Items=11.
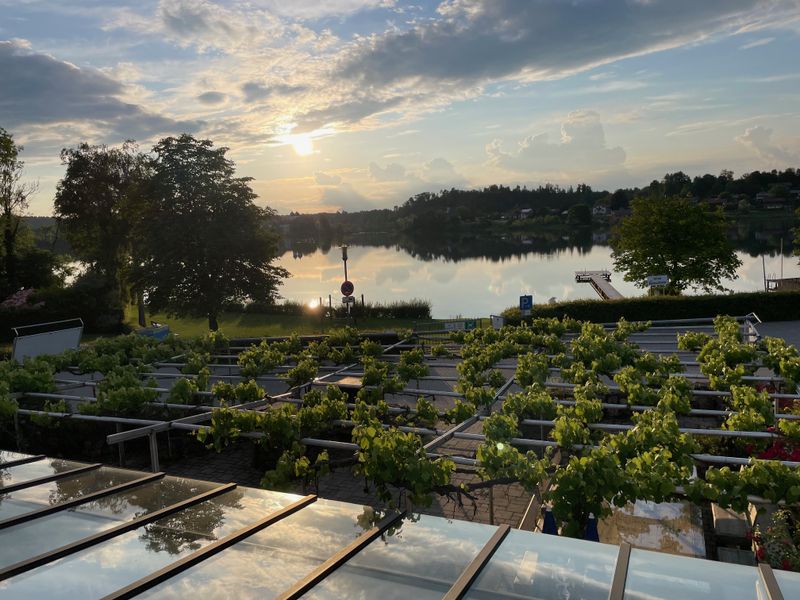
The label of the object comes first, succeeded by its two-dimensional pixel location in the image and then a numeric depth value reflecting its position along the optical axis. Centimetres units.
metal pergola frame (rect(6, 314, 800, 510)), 802
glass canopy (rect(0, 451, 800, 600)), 431
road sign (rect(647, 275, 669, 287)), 3078
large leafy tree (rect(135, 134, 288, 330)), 3303
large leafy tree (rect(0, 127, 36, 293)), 4150
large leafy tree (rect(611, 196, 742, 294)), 3553
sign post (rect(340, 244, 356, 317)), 2735
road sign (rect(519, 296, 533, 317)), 2535
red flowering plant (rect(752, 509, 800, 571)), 666
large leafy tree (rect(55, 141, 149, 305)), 4222
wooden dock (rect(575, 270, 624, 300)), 4759
